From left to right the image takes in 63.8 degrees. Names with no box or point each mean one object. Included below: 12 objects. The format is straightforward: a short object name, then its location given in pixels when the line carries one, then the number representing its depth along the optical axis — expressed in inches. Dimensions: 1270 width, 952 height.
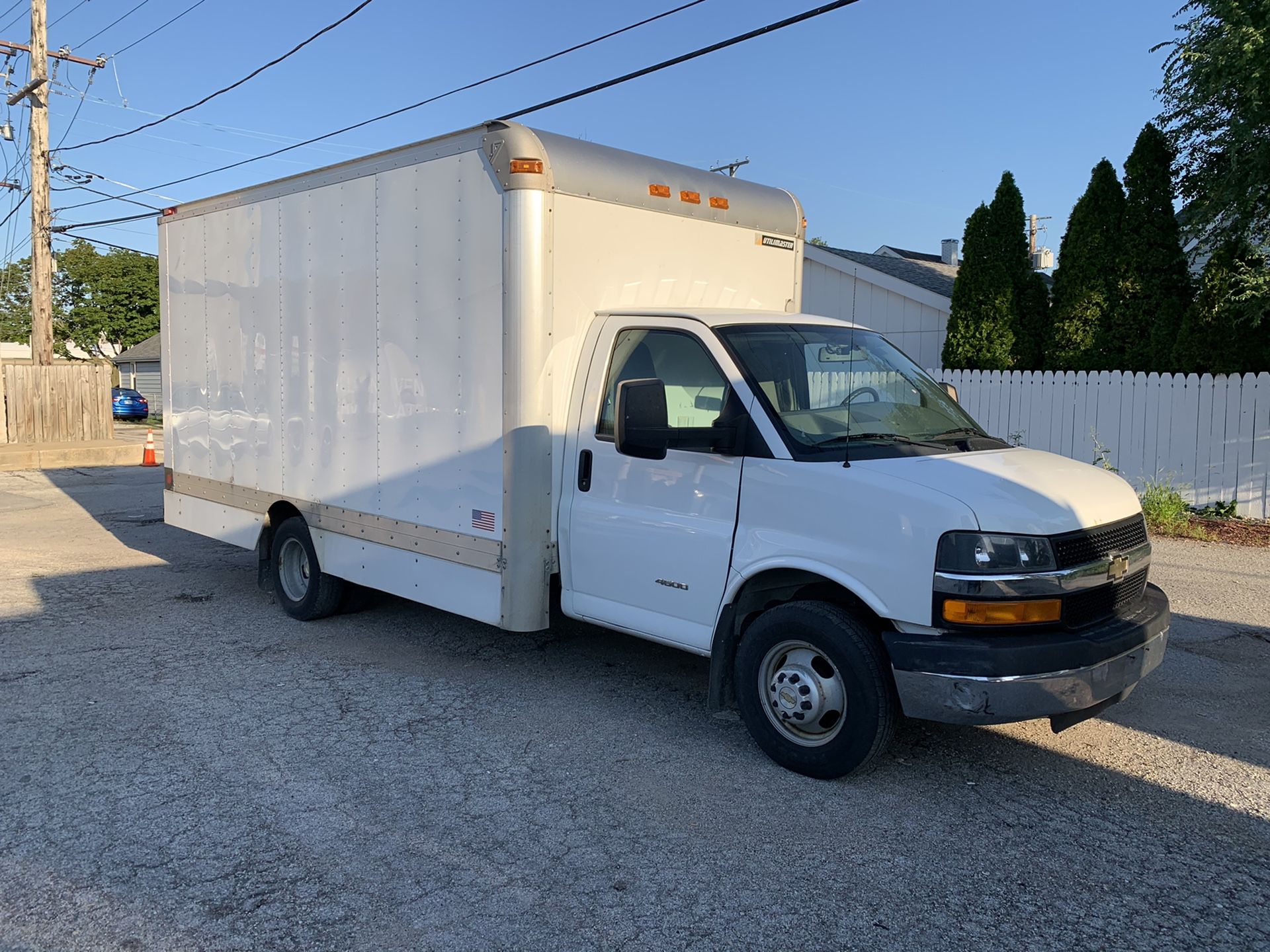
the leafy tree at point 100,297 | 2273.6
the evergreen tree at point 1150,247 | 560.7
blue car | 1692.9
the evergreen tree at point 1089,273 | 575.5
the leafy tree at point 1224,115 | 470.0
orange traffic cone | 790.5
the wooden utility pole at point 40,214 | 908.0
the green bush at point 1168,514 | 460.4
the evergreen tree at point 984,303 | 621.9
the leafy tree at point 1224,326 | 508.7
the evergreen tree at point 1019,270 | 621.6
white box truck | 164.9
